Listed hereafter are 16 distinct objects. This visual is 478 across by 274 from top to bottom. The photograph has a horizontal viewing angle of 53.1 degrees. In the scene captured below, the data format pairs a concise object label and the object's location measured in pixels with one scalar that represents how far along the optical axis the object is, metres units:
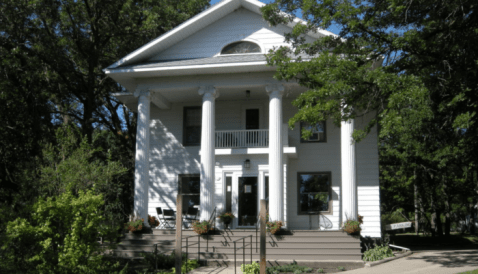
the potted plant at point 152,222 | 18.73
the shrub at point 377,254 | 15.46
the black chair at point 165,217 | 18.94
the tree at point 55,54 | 19.84
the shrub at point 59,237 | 9.38
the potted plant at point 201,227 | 16.74
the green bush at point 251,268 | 13.19
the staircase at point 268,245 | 15.49
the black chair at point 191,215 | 19.20
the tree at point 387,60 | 11.26
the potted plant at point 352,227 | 16.02
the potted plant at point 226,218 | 17.83
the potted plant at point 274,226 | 16.42
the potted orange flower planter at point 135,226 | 17.16
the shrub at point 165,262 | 14.16
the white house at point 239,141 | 17.89
